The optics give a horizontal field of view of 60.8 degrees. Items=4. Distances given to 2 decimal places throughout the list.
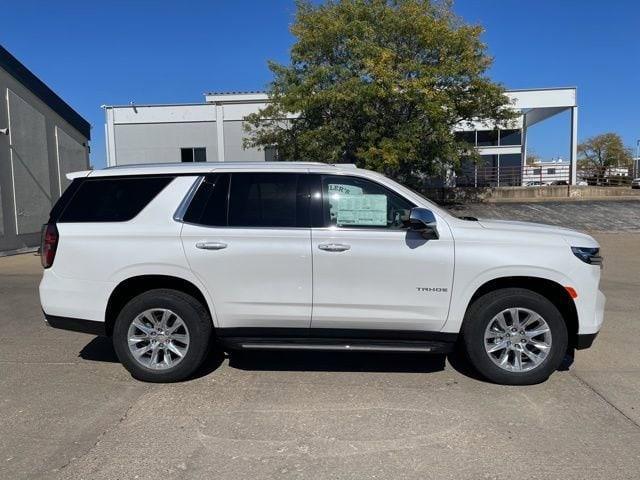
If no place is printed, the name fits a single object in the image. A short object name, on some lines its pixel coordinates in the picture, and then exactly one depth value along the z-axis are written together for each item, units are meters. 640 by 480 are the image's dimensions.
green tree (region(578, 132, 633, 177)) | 69.81
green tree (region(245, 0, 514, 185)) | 18.80
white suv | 4.54
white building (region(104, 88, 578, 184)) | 29.00
